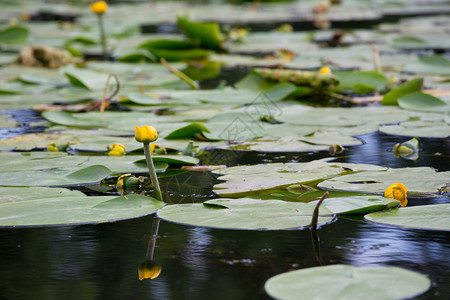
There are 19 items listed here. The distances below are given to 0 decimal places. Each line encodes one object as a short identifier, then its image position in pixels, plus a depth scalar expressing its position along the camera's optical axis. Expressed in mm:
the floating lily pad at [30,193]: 4565
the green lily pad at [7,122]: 5244
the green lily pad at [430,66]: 6710
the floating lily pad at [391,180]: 4563
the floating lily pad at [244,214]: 4401
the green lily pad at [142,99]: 5565
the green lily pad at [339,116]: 5135
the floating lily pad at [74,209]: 4456
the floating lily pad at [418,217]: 4395
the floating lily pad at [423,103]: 5259
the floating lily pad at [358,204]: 4459
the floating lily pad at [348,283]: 4161
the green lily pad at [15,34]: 9430
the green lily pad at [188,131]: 4972
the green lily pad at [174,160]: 4762
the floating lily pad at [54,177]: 4657
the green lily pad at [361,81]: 5969
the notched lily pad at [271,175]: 4595
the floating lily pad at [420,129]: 5002
